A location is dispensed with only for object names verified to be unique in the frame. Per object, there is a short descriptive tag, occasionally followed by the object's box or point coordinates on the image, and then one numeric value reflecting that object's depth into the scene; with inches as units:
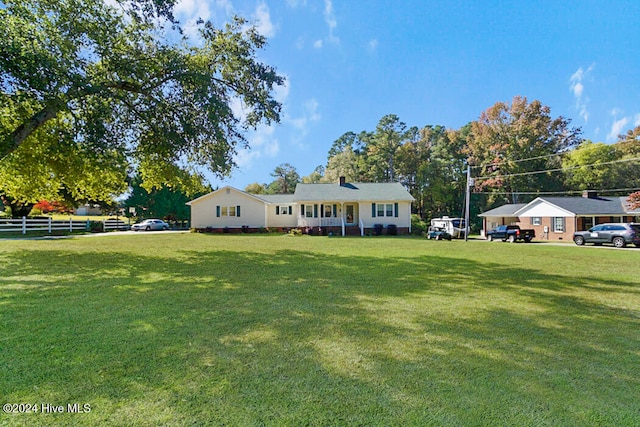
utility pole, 979.9
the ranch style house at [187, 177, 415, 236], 1136.2
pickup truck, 988.6
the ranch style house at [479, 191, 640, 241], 1007.0
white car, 1460.1
